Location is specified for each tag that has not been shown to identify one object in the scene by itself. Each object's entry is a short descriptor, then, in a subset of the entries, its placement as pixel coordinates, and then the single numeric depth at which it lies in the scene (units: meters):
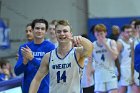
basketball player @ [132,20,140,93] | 10.54
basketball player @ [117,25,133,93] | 12.11
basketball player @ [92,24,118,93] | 11.12
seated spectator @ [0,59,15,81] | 10.74
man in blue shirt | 7.71
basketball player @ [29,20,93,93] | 6.44
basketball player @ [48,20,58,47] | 9.48
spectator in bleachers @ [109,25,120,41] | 14.98
